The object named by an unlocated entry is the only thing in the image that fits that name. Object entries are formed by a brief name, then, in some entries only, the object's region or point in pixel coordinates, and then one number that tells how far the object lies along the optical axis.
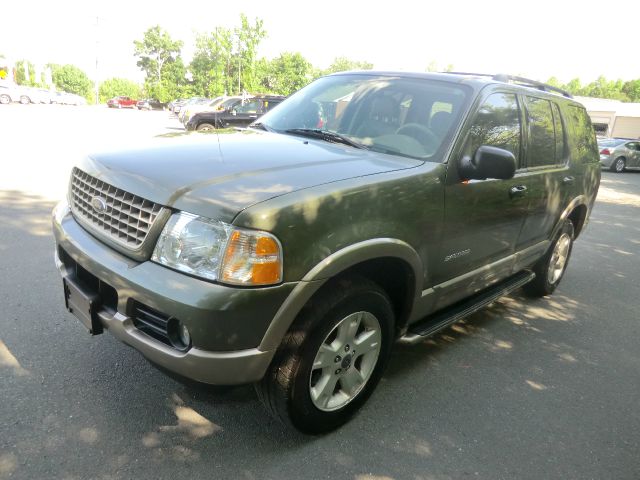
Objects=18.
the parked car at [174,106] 38.67
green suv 2.11
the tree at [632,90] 92.12
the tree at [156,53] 81.69
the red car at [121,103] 61.84
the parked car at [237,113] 17.69
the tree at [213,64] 53.59
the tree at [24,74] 87.19
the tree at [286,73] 66.12
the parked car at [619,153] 21.19
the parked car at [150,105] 63.56
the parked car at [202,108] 18.49
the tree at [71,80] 104.50
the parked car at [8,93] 41.00
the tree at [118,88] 96.62
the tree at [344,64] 110.12
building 46.47
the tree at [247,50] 51.44
